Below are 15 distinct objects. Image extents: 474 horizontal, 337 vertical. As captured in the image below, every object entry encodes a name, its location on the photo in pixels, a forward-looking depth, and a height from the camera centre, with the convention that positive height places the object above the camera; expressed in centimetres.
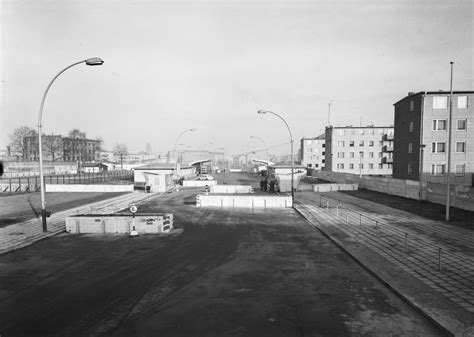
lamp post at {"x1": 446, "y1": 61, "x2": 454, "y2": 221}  1686 -201
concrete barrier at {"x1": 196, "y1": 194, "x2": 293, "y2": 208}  2475 -375
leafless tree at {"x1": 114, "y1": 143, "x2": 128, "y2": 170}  16878 +426
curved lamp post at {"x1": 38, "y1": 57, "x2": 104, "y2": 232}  1314 +221
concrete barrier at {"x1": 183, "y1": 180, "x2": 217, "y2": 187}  4584 -418
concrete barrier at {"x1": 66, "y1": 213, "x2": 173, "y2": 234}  1505 -345
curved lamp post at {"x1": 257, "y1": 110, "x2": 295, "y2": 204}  2592 +375
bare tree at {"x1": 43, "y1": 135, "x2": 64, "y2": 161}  10344 +343
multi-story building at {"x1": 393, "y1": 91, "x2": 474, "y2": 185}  3834 +253
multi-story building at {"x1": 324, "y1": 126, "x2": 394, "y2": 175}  7325 +152
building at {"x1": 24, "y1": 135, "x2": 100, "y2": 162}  10000 +276
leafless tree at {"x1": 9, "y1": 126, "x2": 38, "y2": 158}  10069 +606
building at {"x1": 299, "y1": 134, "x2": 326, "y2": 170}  9412 +72
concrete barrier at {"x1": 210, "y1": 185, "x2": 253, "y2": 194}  3444 -383
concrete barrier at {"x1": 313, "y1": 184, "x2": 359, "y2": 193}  3697 -399
